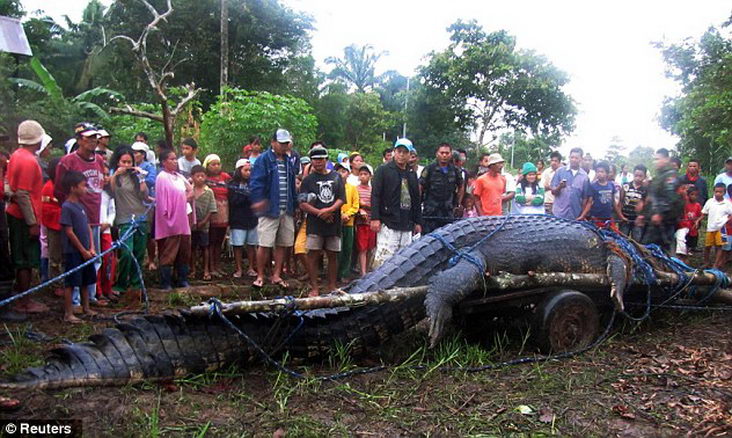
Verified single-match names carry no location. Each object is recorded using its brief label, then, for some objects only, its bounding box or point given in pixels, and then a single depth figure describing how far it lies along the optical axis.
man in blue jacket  5.65
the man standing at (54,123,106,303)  4.67
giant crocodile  2.80
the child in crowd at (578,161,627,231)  7.14
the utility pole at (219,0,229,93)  17.23
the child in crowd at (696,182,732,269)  7.58
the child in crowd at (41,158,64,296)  4.68
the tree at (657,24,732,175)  12.48
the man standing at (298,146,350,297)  5.59
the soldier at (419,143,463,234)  6.32
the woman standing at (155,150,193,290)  5.20
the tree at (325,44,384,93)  37.28
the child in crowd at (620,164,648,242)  8.80
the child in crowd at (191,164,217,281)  6.08
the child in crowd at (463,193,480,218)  7.00
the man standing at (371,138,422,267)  5.48
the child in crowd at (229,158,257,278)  6.35
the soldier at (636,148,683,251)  5.65
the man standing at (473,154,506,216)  6.62
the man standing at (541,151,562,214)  8.63
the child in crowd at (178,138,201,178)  6.73
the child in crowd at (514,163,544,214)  7.37
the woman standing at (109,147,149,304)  5.24
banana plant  15.15
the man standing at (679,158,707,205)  9.25
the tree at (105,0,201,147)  9.09
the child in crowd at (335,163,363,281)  6.55
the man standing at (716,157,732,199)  7.95
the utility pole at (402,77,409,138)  27.73
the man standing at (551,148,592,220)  7.22
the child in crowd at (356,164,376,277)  6.64
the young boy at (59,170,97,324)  4.29
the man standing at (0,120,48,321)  4.50
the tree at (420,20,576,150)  23.56
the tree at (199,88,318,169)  10.77
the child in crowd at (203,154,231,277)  6.41
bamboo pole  2.99
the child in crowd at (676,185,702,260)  8.18
